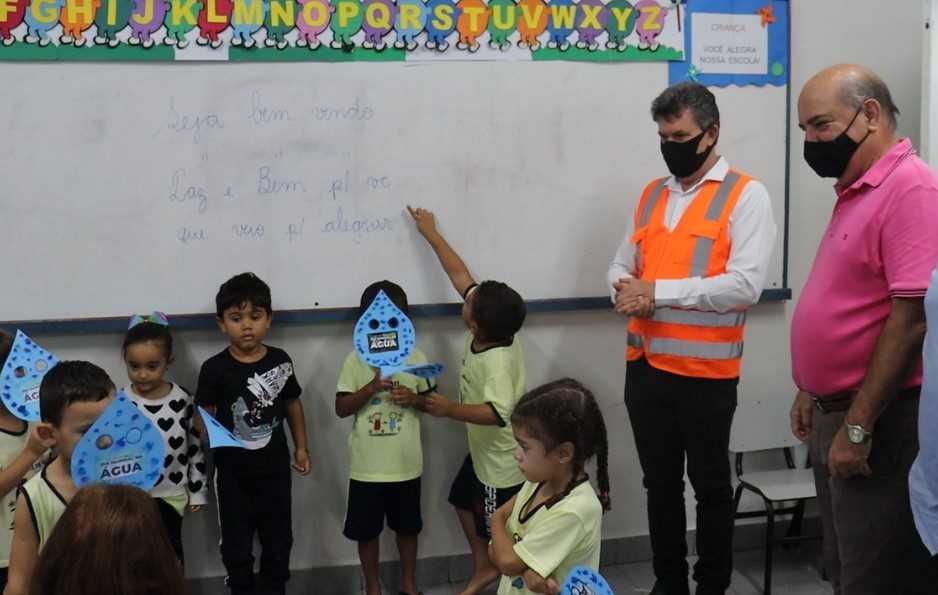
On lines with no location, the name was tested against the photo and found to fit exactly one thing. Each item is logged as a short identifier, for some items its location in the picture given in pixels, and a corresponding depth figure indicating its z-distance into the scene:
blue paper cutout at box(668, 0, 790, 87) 3.20
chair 3.06
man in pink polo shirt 1.85
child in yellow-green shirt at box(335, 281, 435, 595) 2.90
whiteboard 2.85
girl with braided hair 1.87
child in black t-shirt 2.80
